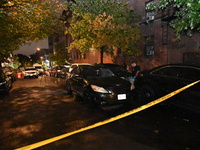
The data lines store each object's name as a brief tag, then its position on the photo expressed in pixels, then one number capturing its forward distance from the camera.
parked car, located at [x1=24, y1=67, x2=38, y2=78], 20.08
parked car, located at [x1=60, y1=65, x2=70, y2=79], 16.64
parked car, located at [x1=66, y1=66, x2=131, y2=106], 5.79
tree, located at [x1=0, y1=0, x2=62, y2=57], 10.34
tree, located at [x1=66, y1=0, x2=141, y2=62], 14.46
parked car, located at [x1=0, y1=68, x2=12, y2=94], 8.90
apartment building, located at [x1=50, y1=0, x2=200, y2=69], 12.73
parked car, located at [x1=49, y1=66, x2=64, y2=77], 20.65
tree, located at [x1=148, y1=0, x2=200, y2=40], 5.17
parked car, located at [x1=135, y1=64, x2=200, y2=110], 4.96
